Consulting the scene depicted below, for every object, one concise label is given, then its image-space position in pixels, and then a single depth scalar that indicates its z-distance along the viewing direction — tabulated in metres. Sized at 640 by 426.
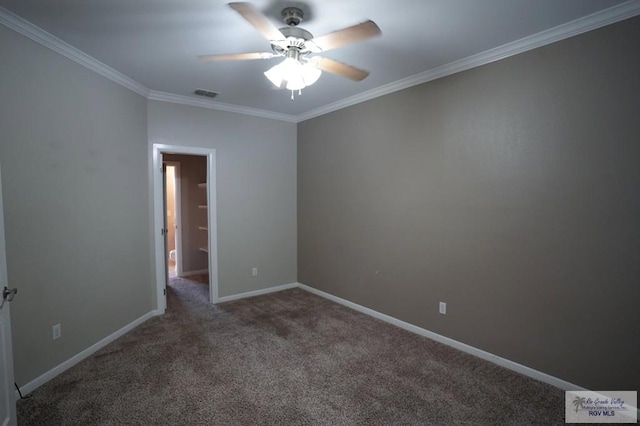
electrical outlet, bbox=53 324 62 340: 2.57
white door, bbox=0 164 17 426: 1.63
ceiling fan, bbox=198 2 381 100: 1.89
